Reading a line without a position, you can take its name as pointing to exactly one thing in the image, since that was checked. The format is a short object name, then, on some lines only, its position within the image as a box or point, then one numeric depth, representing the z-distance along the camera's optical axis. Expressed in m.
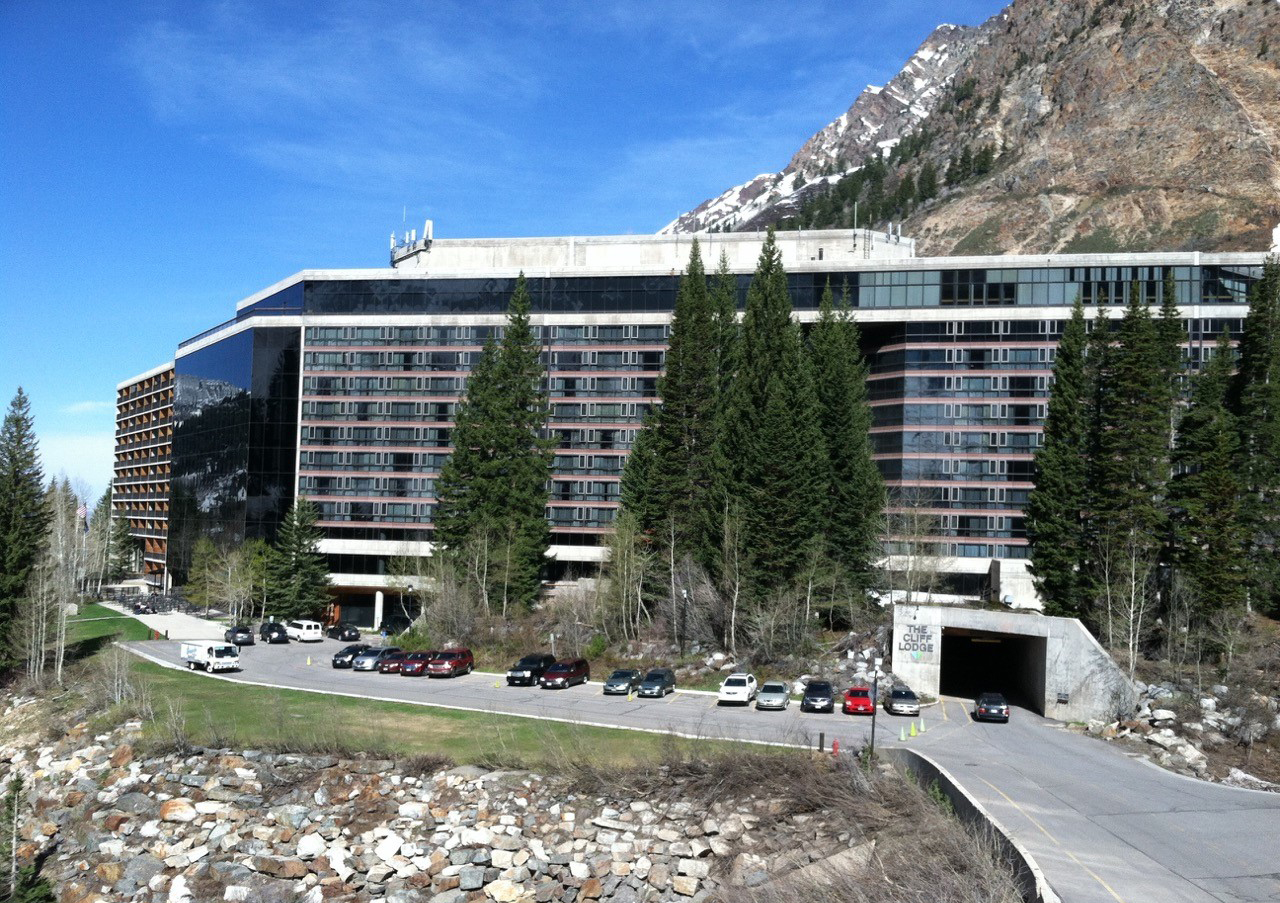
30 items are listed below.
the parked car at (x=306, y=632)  76.75
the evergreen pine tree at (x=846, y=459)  67.56
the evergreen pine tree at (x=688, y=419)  72.25
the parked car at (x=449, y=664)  59.12
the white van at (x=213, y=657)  59.10
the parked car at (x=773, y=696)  48.66
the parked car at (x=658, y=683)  52.53
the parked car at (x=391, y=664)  61.09
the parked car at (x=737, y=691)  50.34
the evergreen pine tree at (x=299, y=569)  85.31
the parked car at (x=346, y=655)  62.08
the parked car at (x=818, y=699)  48.00
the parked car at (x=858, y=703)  47.69
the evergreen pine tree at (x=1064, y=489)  61.62
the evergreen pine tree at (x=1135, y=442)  59.41
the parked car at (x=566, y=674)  55.47
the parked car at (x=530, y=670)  55.66
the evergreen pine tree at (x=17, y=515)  60.62
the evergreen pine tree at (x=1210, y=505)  55.41
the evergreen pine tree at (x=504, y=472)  74.75
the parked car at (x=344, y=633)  79.94
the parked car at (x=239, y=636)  72.12
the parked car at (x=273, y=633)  75.12
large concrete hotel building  83.56
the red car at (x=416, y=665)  59.91
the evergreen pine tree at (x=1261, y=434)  60.66
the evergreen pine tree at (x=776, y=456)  63.91
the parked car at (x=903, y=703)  47.53
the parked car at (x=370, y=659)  61.62
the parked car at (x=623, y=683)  53.25
